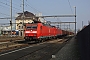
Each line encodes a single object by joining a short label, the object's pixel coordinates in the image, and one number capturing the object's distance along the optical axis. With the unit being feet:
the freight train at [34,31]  98.33
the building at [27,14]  435.12
